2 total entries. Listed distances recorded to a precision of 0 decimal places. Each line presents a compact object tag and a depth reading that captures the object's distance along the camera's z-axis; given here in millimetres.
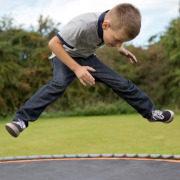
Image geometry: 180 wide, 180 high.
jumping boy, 2002
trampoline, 2490
